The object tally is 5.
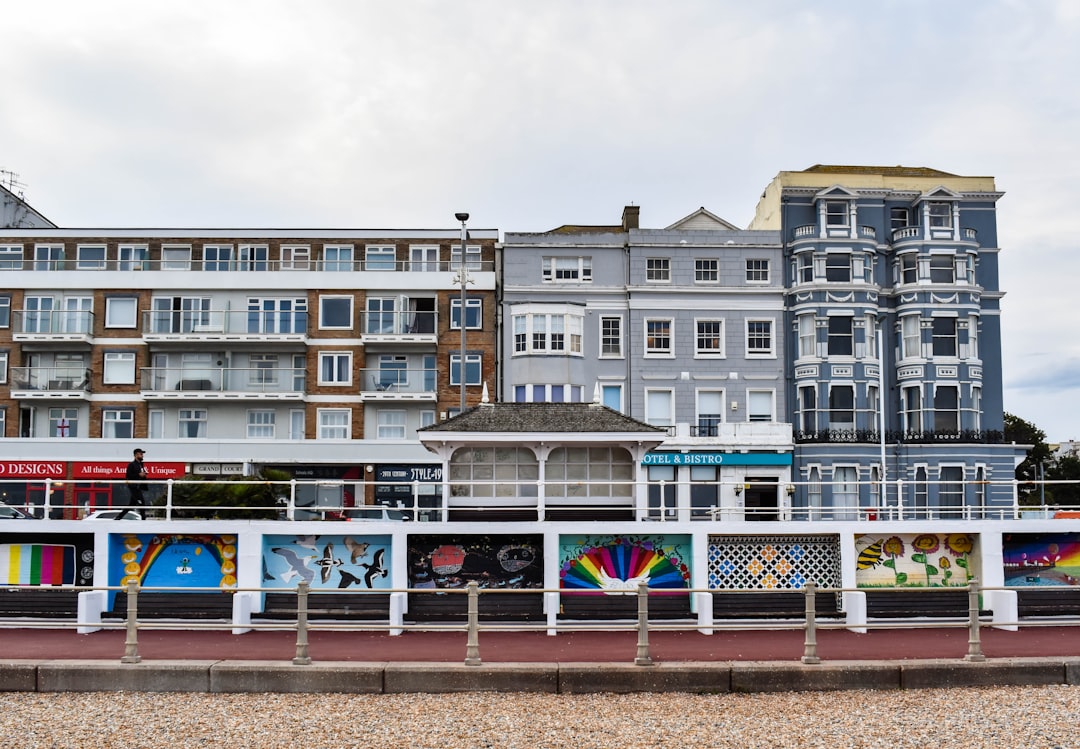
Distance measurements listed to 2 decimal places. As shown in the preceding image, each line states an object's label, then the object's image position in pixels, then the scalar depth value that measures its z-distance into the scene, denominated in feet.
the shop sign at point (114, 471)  146.30
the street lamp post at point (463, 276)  117.84
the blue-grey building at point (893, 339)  143.13
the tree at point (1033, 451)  228.84
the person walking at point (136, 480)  72.18
